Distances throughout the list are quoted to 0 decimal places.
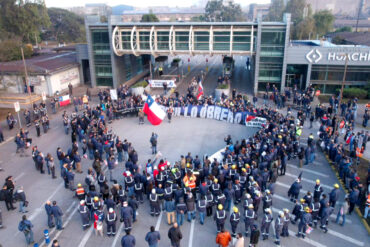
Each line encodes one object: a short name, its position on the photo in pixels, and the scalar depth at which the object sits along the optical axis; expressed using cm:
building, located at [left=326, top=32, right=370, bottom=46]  4658
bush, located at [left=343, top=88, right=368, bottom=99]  3186
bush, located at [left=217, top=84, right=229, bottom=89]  3359
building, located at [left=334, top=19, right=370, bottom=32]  10639
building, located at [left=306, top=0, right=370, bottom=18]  18075
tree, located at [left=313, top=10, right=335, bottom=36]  7150
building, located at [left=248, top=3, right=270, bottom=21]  18800
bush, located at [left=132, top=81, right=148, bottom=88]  3486
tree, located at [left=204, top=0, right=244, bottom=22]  11283
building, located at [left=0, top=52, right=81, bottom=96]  3391
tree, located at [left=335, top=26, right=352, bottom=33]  8425
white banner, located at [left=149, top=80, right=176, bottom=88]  3412
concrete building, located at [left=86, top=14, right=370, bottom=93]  3278
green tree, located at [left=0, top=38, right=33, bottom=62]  4078
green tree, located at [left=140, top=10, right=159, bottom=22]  7894
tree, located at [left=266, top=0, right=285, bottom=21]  11805
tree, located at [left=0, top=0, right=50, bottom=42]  5109
